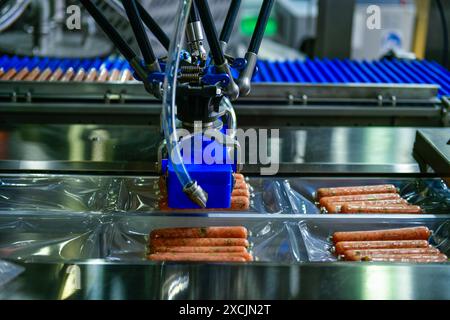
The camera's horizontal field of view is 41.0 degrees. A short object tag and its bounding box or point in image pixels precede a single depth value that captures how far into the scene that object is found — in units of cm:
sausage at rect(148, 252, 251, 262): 139
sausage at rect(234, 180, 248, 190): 167
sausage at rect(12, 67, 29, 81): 254
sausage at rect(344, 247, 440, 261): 143
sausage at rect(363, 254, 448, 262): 142
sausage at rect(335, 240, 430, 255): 147
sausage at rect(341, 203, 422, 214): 162
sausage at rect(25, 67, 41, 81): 256
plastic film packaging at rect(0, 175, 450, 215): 162
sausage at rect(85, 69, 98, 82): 259
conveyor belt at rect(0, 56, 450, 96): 265
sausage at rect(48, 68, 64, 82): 259
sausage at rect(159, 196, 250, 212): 160
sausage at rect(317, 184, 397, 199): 170
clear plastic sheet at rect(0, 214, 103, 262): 143
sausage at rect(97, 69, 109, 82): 260
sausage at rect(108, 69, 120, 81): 261
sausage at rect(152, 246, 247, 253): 143
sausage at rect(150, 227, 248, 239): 148
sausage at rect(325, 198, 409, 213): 162
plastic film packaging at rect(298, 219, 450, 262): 153
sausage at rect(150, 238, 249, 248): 146
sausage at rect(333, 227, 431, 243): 150
